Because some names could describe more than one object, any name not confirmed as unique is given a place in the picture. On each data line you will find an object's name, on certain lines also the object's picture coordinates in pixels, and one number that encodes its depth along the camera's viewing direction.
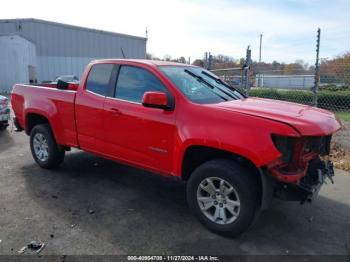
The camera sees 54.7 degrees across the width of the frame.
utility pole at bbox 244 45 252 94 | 8.80
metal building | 26.17
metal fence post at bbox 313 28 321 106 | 7.42
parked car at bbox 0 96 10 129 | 8.95
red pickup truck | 3.42
